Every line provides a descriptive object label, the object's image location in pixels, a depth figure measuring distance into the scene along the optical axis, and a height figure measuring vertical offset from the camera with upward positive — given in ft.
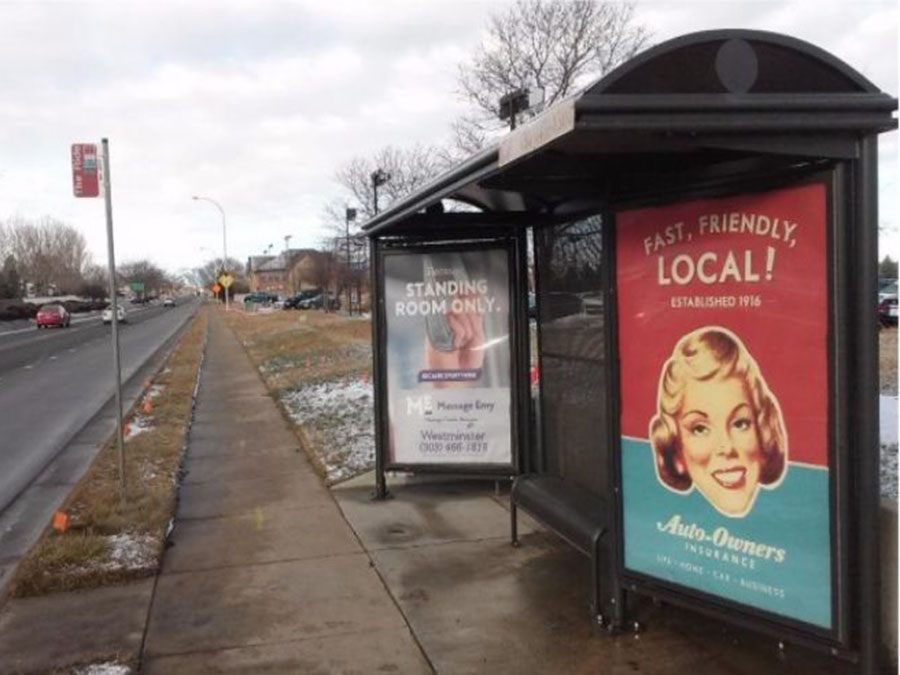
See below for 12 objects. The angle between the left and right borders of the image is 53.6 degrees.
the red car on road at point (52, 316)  191.72 -3.51
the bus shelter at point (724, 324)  11.01 -0.63
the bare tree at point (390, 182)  145.07 +18.56
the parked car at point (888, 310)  93.71 -3.77
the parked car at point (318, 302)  247.62 -3.03
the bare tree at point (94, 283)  510.99 +9.56
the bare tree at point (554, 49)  96.68 +25.97
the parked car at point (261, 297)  369.09 -1.48
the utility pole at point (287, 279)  454.60 +7.58
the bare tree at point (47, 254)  456.86 +24.98
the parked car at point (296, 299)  285.43 -2.17
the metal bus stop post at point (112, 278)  22.85 +0.53
